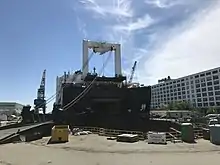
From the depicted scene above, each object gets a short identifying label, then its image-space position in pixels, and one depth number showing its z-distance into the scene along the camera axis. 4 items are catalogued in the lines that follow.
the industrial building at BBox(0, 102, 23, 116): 111.86
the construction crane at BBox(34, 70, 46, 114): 77.14
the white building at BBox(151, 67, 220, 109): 80.02
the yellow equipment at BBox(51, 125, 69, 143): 12.29
